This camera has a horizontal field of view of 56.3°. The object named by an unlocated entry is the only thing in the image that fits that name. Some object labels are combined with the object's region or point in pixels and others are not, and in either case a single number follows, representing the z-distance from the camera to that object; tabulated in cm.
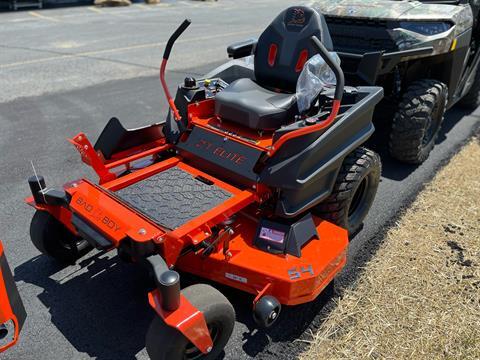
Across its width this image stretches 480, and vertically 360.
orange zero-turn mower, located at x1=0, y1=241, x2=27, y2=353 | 202
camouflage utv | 429
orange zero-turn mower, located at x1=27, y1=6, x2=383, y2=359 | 244
